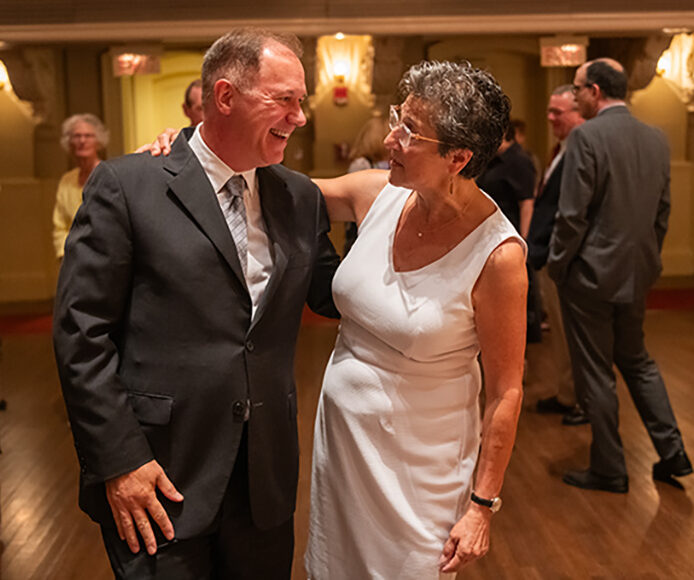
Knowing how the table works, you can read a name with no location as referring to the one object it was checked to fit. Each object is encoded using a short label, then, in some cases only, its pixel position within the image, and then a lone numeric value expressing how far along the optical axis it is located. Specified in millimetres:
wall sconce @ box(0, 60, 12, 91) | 10109
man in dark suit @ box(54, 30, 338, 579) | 1744
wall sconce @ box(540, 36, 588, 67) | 7238
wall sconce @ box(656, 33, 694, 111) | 10820
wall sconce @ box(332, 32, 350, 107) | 10836
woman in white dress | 1893
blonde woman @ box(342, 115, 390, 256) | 5484
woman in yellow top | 5062
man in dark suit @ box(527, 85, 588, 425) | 4820
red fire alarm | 10882
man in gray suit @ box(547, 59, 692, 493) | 4012
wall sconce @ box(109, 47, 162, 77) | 7312
